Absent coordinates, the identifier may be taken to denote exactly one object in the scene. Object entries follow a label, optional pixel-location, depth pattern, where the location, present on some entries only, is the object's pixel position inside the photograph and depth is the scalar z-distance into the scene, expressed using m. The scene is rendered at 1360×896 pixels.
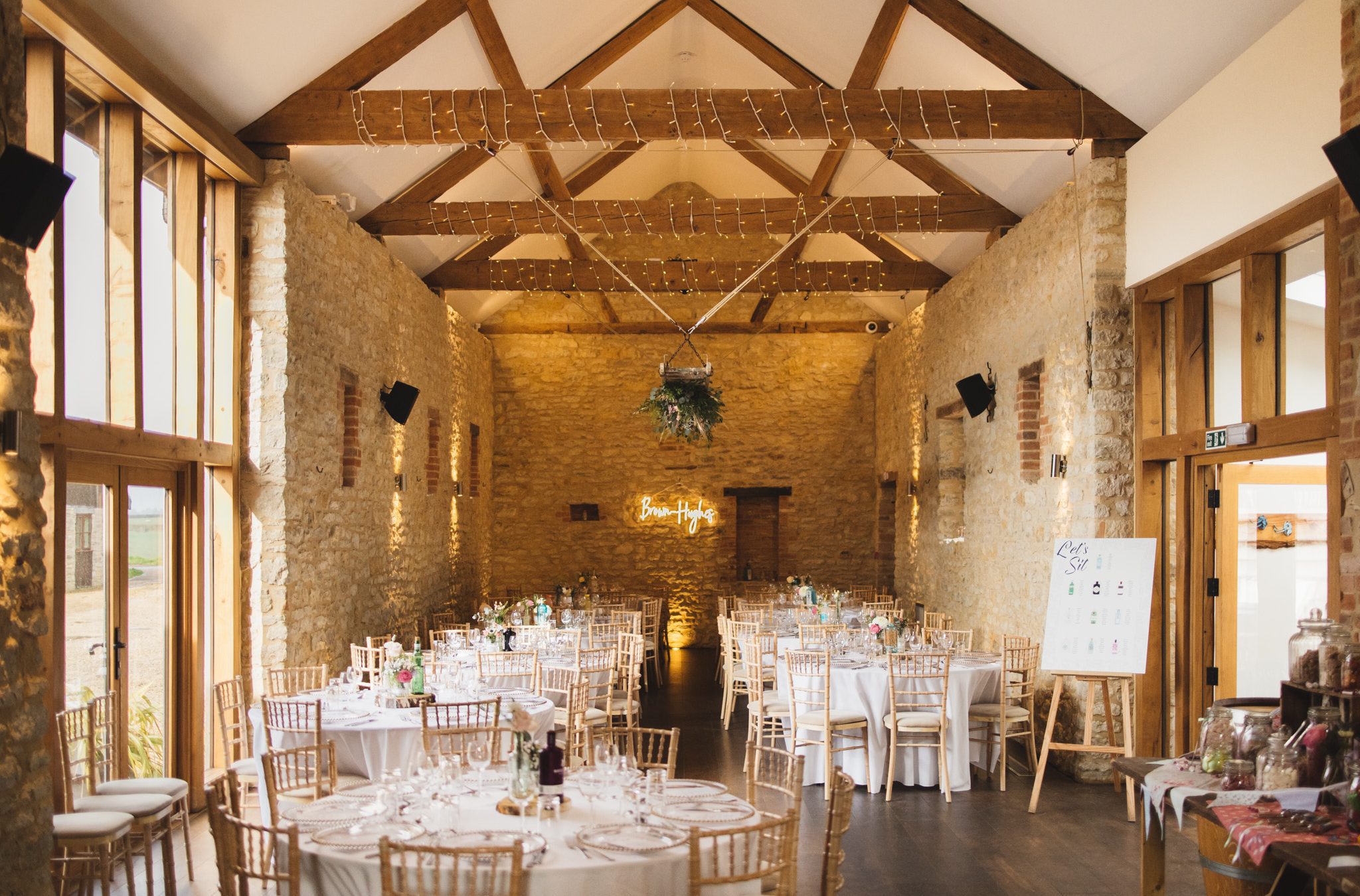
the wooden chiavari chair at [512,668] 6.86
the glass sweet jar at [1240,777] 3.71
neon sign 14.80
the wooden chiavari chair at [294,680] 6.16
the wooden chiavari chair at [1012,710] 6.89
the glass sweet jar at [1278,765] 3.60
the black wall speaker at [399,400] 9.41
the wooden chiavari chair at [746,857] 3.10
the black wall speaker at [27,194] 3.67
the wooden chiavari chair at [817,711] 6.58
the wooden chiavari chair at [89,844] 4.14
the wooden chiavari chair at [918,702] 6.55
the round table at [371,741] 5.34
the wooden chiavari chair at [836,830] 3.46
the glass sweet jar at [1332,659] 3.71
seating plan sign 5.95
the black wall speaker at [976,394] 9.27
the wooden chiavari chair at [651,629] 11.31
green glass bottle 5.78
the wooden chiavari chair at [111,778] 4.73
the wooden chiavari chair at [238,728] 5.45
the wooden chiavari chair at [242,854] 3.21
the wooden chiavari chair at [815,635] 8.03
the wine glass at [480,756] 4.19
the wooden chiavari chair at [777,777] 3.53
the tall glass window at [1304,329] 5.16
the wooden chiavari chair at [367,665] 6.46
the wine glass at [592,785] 3.85
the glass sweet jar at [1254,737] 3.79
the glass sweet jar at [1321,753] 3.55
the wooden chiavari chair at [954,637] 8.07
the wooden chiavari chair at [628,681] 7.50
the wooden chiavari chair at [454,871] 2.86
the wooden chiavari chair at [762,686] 7.25
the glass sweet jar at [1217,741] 3.90
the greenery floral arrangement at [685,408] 10.46
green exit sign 5.59
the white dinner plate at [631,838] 3.32
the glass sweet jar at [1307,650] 3.85
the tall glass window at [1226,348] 6.05
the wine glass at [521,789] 3.69
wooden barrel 3.53
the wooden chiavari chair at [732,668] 8.94
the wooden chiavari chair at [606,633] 9.03
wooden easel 5.87
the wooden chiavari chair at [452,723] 4.54
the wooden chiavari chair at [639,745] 4.19
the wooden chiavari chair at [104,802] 4.45
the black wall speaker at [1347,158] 3.79
